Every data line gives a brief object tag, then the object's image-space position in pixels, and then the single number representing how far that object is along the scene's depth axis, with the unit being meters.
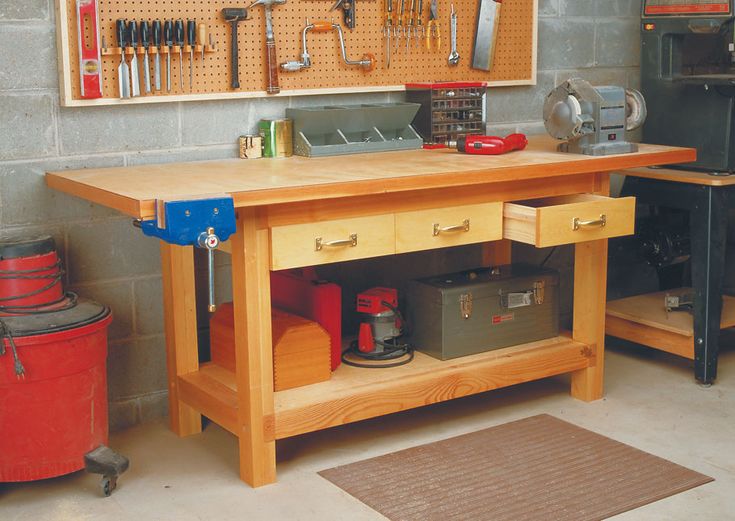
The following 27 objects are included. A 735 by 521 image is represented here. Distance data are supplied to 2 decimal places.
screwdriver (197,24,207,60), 3.30
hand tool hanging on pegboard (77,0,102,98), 3.10
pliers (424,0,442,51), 3.81
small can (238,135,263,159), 3.44
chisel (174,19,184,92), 3.25
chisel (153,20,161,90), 3.23
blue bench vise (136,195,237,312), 2.45
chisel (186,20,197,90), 3.28
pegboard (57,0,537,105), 3.19
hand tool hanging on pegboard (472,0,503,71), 3.97
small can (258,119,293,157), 3.42
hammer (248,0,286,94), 3.43
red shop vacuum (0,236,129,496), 2.78
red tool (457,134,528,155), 3.40
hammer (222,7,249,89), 3.34
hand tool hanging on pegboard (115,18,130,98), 3.16
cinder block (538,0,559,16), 4.21
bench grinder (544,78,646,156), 3.39
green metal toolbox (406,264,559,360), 3.44
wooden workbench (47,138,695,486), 2.80
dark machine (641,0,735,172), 3.81
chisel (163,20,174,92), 3.24
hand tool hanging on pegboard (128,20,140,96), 3.18
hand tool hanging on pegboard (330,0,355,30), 3.59
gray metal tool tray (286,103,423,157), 3.44
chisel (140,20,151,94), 3.21
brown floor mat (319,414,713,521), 2.80
